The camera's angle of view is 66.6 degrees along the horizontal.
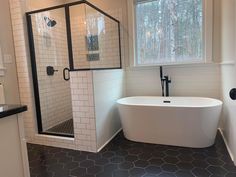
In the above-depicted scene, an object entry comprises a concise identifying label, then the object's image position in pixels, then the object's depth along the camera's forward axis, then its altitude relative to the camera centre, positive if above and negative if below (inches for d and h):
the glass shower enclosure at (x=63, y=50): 100.2 +13.5
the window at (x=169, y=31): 120.3 +24.9
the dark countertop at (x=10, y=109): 40.5 -8.4
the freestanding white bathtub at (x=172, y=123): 91.6 -30.7
